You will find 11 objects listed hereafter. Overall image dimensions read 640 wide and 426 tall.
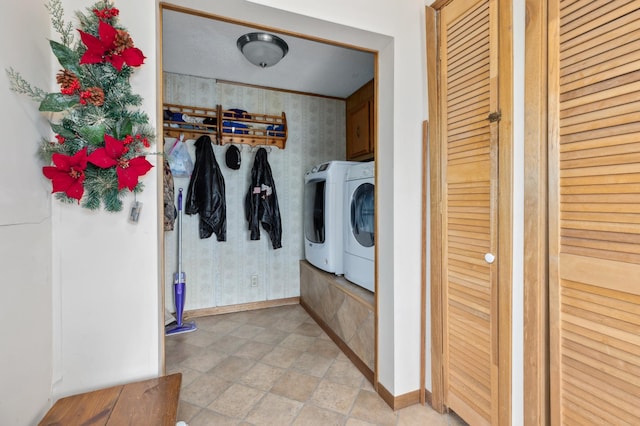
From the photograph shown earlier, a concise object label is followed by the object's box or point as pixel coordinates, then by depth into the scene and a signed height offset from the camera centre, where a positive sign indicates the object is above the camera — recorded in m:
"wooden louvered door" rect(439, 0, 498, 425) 1.22 +0.01
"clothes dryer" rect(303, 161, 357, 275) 2.41 -0.03
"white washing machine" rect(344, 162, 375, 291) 2.00 -0.12
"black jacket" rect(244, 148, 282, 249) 2.92 +0.10
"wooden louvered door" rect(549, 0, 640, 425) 0.82 +0.00
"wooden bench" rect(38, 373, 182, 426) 0.87 -0.64
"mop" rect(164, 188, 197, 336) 2.52 -0.82
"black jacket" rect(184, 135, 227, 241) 2.73 +0.18
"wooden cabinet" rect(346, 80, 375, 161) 2.76 +0.90
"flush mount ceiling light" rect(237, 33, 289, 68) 2.03 +1.21
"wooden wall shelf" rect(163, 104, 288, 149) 2.68 +0.86
